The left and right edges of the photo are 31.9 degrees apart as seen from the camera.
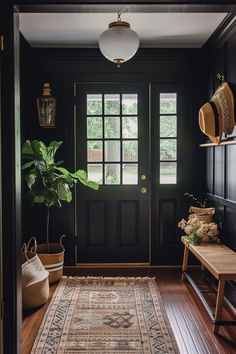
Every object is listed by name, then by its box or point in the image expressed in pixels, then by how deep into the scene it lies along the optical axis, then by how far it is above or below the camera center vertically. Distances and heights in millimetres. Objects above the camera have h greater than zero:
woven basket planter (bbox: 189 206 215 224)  4242 -542
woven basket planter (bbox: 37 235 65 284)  4250 -1058
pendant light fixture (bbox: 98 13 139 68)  3322 +982
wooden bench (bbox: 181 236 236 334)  3002 -789
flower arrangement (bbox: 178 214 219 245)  3957 -681
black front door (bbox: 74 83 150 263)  4973 -146
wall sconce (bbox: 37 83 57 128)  4730 +628
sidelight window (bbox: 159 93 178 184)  4961 +290
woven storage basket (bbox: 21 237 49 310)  3494 -1040
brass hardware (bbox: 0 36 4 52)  2086 +598
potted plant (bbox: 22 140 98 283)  4109 -211
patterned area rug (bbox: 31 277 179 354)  2865 -1272
